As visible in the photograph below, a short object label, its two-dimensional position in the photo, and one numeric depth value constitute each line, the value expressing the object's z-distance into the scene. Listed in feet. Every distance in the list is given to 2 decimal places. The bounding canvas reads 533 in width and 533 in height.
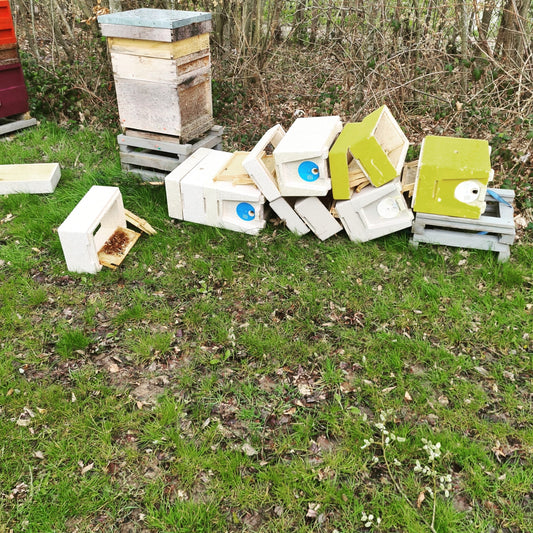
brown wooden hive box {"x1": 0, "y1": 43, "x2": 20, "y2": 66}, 20.49
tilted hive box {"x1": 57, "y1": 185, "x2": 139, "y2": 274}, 14.14
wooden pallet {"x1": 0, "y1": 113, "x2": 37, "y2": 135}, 22.10
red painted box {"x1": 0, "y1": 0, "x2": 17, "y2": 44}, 20.24
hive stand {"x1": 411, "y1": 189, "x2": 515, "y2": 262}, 14.51
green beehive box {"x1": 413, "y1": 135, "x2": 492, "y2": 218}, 13.76
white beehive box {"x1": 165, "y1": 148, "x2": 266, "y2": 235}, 15.67
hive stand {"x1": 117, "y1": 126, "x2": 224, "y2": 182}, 17.83
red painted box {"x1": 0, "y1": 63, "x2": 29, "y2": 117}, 21.20
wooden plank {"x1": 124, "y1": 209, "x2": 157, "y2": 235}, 16.31
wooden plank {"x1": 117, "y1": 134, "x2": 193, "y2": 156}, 17.65
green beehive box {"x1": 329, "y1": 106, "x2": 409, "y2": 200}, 14.14
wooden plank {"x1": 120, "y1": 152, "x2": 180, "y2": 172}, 18.15
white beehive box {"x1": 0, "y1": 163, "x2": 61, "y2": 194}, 18.13
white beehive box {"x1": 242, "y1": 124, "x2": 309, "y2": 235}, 15.01
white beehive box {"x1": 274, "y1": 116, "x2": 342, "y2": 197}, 14.35
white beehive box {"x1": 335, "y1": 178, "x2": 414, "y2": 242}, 14.71
